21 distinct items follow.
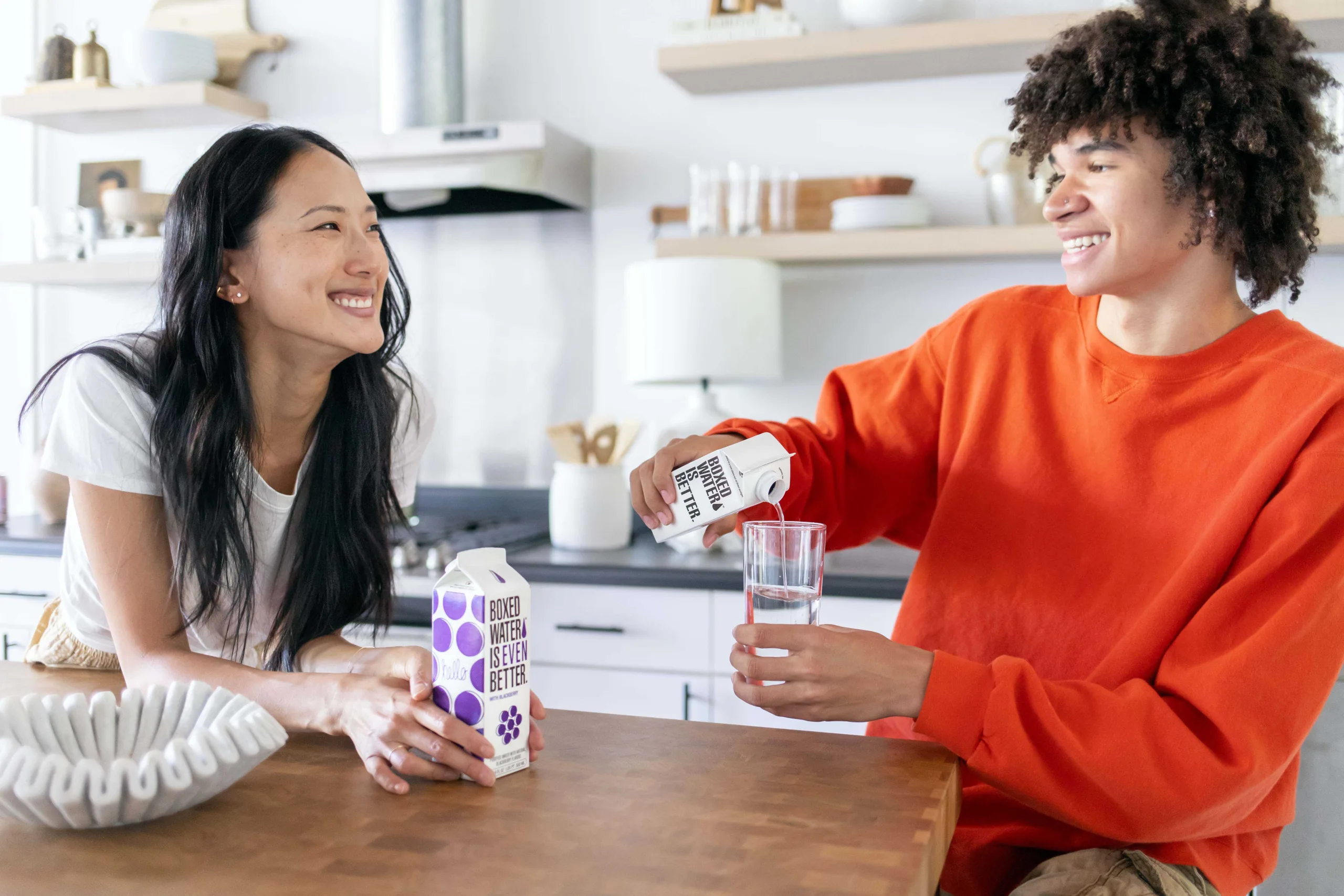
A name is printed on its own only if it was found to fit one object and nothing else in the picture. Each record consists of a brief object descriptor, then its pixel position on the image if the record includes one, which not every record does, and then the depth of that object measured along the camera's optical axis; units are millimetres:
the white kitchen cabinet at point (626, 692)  2166
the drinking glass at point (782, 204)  2576
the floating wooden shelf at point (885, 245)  2332
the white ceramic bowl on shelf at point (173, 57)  2957
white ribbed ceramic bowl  772
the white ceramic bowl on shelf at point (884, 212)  2449
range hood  2529
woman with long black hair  1248
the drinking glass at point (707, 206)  2590
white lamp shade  2414
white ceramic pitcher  2367
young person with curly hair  995
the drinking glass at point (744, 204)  2580
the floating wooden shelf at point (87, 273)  2994
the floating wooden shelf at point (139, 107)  2910
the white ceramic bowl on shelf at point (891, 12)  2426
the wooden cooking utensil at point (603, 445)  2582
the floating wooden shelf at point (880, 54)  2303
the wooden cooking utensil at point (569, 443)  2578
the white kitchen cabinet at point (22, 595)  2549
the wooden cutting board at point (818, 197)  2623
